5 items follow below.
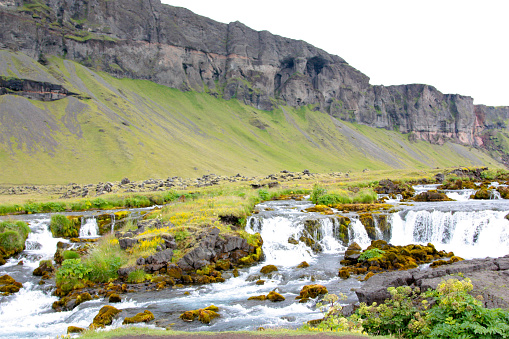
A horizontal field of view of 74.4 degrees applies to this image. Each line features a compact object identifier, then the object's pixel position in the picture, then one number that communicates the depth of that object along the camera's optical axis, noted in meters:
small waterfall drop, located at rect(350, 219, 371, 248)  27.36
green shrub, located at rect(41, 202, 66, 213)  35.69
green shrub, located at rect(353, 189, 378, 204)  38.16
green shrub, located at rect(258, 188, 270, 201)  43.68
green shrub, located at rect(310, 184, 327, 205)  39.03
